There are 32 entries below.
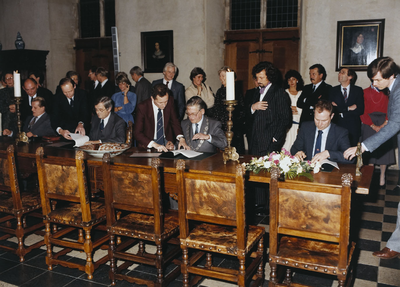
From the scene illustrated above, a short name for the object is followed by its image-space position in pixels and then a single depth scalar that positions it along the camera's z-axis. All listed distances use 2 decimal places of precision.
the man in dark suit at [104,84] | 6.46
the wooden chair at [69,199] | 2.97
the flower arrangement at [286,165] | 2.74
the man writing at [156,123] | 4.36
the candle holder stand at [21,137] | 4.37
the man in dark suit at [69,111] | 4.94
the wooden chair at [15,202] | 3.34
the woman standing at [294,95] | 6.16
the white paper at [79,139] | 4.11
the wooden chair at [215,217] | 2.44
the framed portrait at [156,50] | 7.53
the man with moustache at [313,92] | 5.70
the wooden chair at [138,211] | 2.71
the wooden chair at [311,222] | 2.20
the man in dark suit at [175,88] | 6.21
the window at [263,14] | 7.29
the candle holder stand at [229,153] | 3.22
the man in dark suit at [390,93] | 3.08
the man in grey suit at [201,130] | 3.89
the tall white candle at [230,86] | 2.98
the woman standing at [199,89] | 6.08
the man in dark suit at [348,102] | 5.58
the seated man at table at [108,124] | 4.30
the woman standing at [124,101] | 6.07
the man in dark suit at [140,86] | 6.58
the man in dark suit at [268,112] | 4.29
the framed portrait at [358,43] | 6.32
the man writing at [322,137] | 3.39
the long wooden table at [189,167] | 2.68
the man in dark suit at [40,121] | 4.93
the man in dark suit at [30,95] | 5.52
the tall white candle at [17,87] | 4.32
